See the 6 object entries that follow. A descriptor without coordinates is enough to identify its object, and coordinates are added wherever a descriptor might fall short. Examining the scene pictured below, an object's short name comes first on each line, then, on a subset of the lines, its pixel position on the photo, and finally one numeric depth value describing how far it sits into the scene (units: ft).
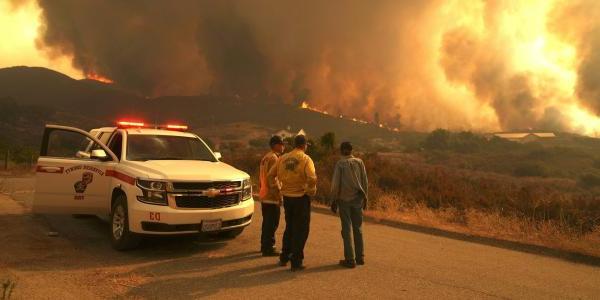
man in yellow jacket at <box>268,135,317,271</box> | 19.43
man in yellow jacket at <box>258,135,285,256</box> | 21.43
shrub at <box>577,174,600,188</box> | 203.41
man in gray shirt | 20.59
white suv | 20.39
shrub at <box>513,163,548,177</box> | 249.96
